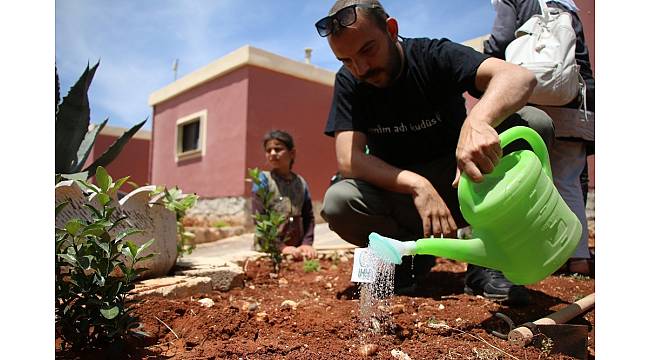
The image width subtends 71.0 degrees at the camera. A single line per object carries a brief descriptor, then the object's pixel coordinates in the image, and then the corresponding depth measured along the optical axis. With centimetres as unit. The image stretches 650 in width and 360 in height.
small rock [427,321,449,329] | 121
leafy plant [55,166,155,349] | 98
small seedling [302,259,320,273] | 239
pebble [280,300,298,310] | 150
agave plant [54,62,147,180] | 161
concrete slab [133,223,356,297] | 155
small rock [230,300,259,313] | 146
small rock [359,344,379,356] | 103
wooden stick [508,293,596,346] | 106
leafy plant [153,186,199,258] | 177
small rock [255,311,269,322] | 132
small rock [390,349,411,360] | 101
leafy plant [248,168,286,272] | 239
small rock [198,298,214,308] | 144
